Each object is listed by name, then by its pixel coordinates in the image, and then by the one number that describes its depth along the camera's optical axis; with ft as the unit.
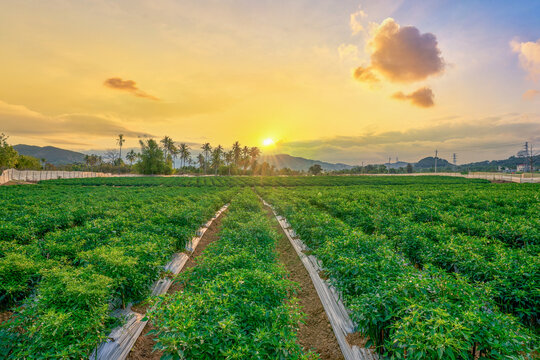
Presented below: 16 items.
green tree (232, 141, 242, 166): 492.95
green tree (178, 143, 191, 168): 499.10
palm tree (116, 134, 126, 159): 425.69
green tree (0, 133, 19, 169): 205.87
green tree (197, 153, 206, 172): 507.83
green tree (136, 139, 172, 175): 341.62
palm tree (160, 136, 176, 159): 440.94
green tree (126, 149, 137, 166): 551.59
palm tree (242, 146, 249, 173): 498.28
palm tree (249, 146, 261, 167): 499.10
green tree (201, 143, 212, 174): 495.00
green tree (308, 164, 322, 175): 447.83
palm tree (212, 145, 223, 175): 459.81
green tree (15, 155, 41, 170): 272.31
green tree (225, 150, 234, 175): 498.93
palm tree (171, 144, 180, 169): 457.10
